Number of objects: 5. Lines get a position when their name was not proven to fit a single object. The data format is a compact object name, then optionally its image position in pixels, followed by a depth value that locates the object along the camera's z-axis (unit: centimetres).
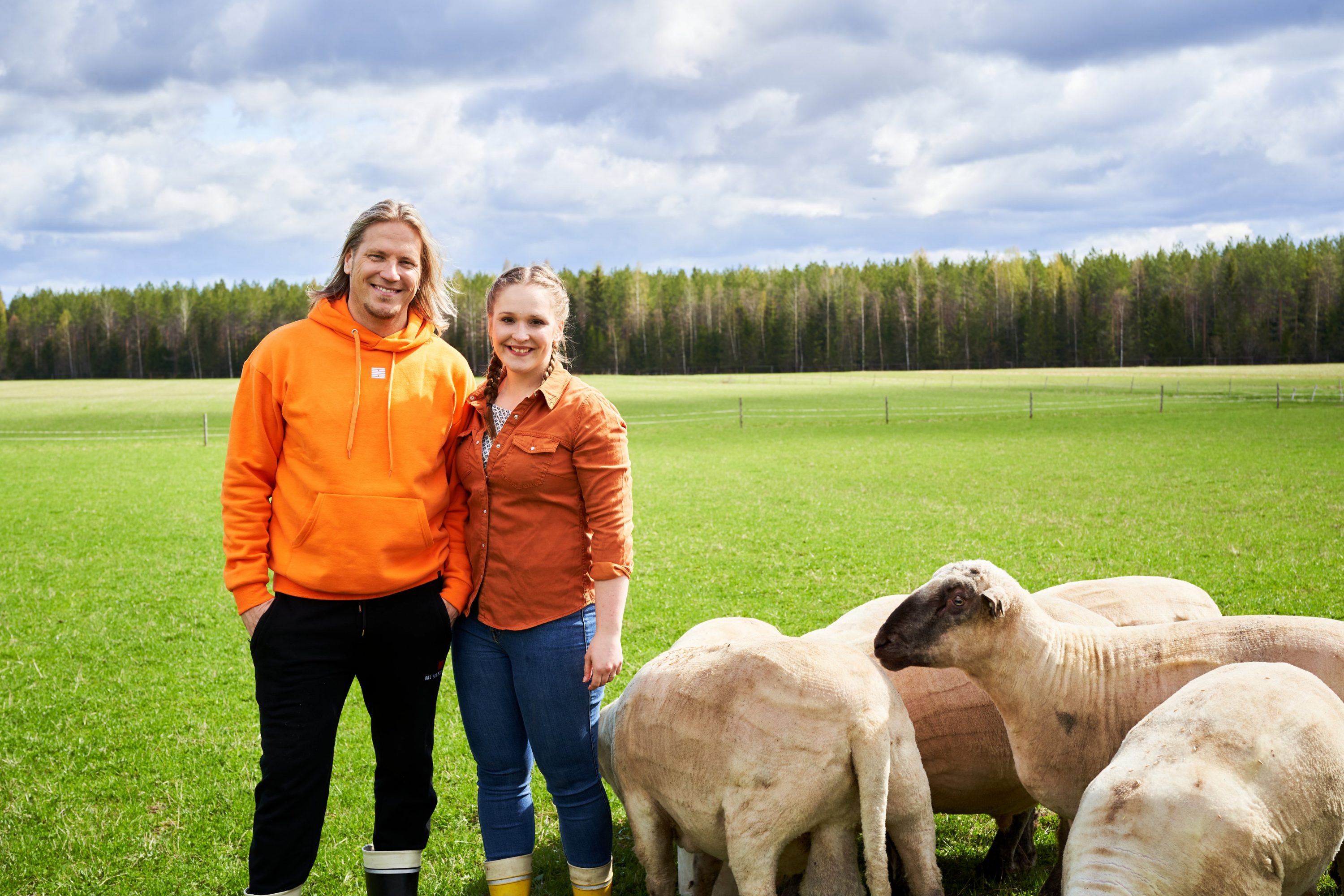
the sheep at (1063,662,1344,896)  241
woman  350
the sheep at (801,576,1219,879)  377
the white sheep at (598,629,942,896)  303
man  331
